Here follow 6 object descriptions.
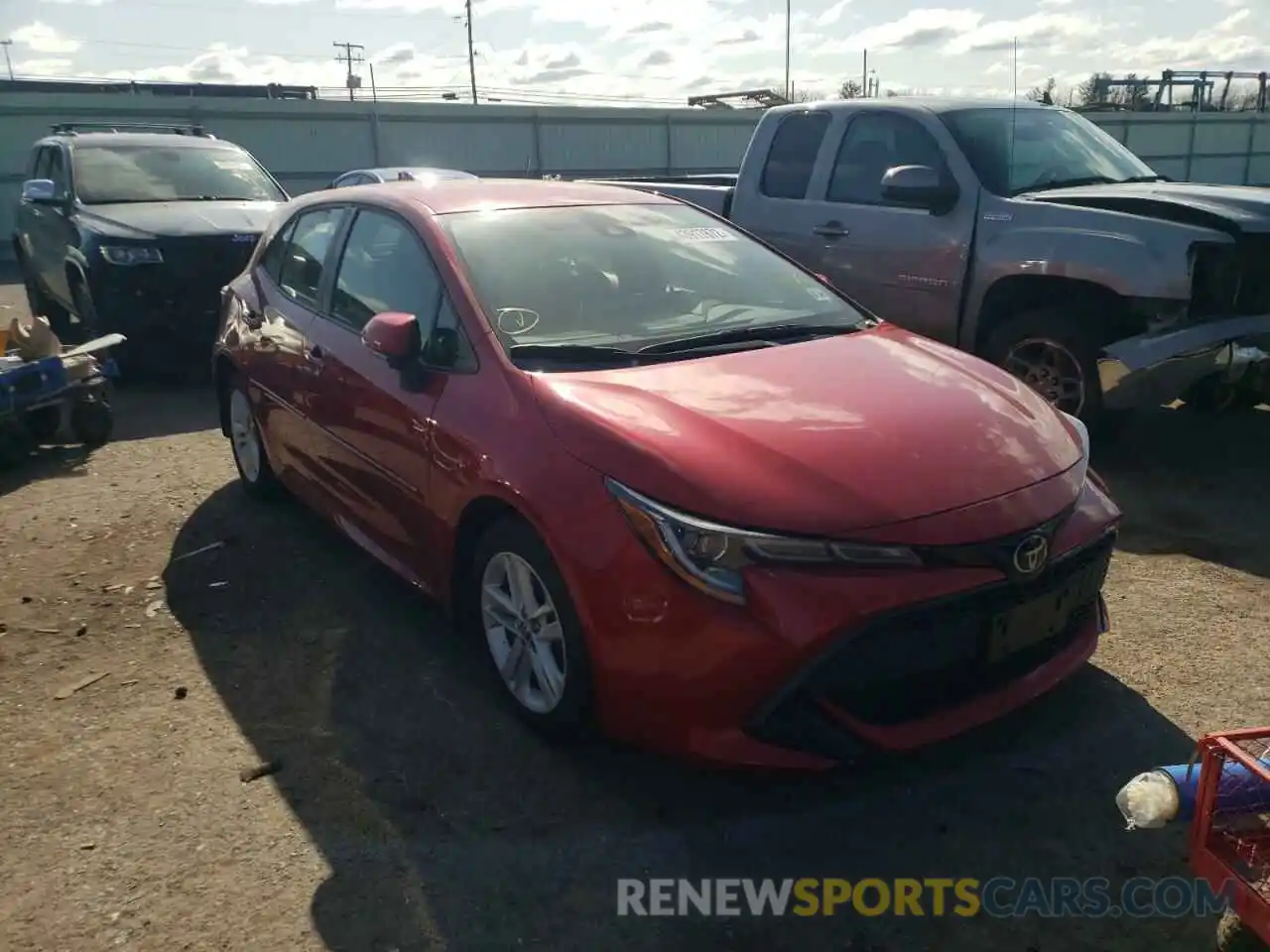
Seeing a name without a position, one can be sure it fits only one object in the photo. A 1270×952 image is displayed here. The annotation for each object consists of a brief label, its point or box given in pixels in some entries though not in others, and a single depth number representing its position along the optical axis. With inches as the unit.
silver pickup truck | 209.0
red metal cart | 75.8
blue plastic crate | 236.7
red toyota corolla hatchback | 103.3
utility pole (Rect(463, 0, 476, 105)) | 2393.0
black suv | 319.3
